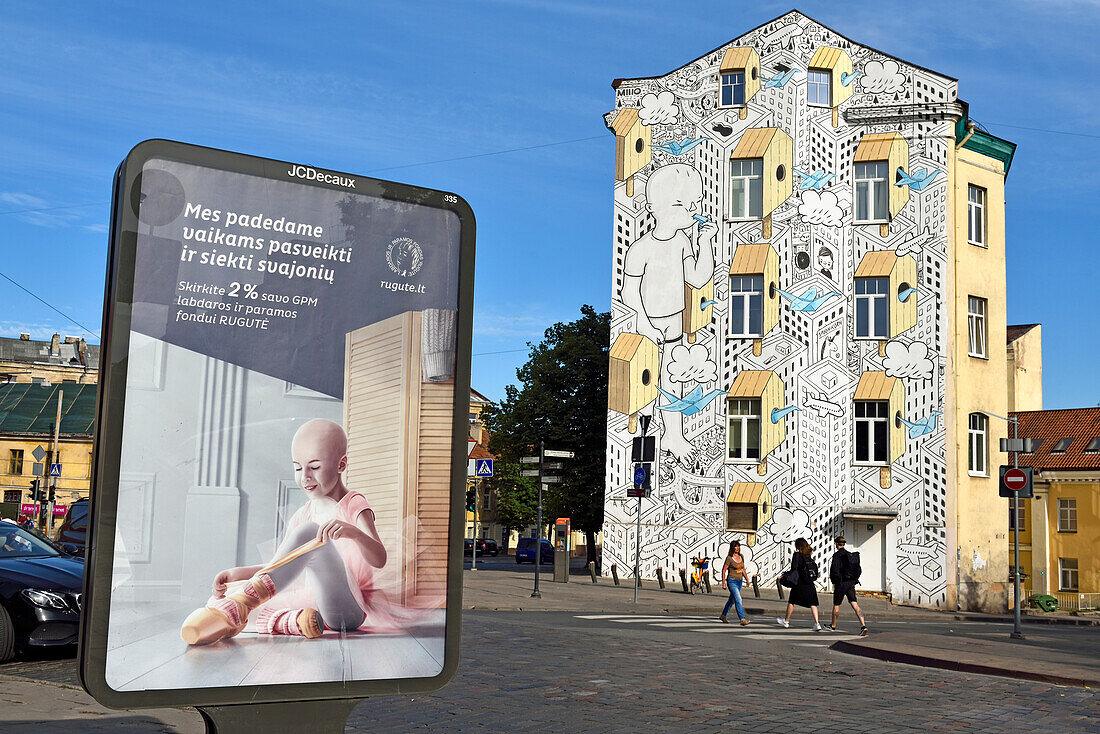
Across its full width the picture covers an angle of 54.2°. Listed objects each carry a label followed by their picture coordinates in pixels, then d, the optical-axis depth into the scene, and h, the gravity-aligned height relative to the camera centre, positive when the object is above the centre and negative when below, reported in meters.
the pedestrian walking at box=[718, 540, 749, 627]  20.41 -1.07
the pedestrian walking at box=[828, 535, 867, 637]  19.14 -0.90
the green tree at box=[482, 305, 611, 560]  49.03 +5.03
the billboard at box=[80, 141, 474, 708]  3.64 +0.27
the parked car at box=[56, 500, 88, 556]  19.73 -0.52
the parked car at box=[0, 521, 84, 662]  11.22 -1.12
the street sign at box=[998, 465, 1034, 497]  18.66 +0.82
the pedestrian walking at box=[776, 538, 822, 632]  18.97 -0.99
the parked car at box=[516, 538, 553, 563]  63.12 -2.17
